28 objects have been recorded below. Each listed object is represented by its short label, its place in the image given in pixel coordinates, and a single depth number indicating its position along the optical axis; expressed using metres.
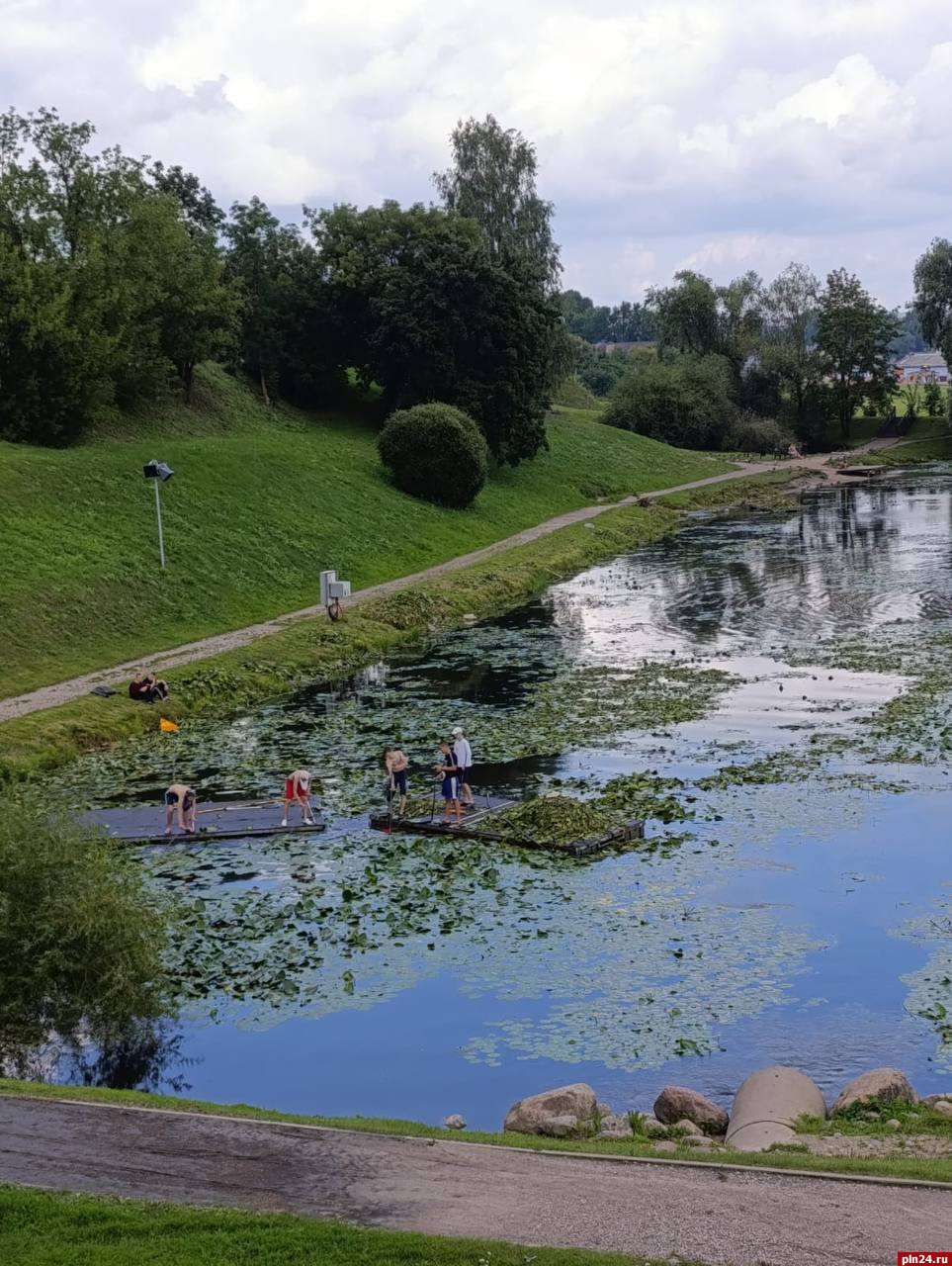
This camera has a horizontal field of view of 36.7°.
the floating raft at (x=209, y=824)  32.25
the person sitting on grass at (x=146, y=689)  43.66
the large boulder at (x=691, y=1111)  19.44
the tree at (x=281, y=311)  96.62
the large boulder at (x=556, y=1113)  19.05
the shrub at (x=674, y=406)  132.75
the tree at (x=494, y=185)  110.81
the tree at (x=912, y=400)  153.38
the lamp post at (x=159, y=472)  57.88
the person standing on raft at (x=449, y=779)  33.19
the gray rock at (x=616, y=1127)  19.06
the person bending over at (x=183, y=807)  32.25
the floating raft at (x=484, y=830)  30.56
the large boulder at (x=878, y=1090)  19.55
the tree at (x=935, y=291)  149.88
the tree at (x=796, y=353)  145.88
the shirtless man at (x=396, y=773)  34.00
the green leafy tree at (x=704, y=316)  152.25
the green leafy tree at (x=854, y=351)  146.75
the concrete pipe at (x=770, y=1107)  18.53
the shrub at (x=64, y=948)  21.97
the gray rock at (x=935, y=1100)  19.61
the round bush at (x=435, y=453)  82.00
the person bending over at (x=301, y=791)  32.88
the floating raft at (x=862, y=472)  123.81
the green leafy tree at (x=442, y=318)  92.12
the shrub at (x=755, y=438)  136.75
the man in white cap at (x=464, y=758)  33.75
